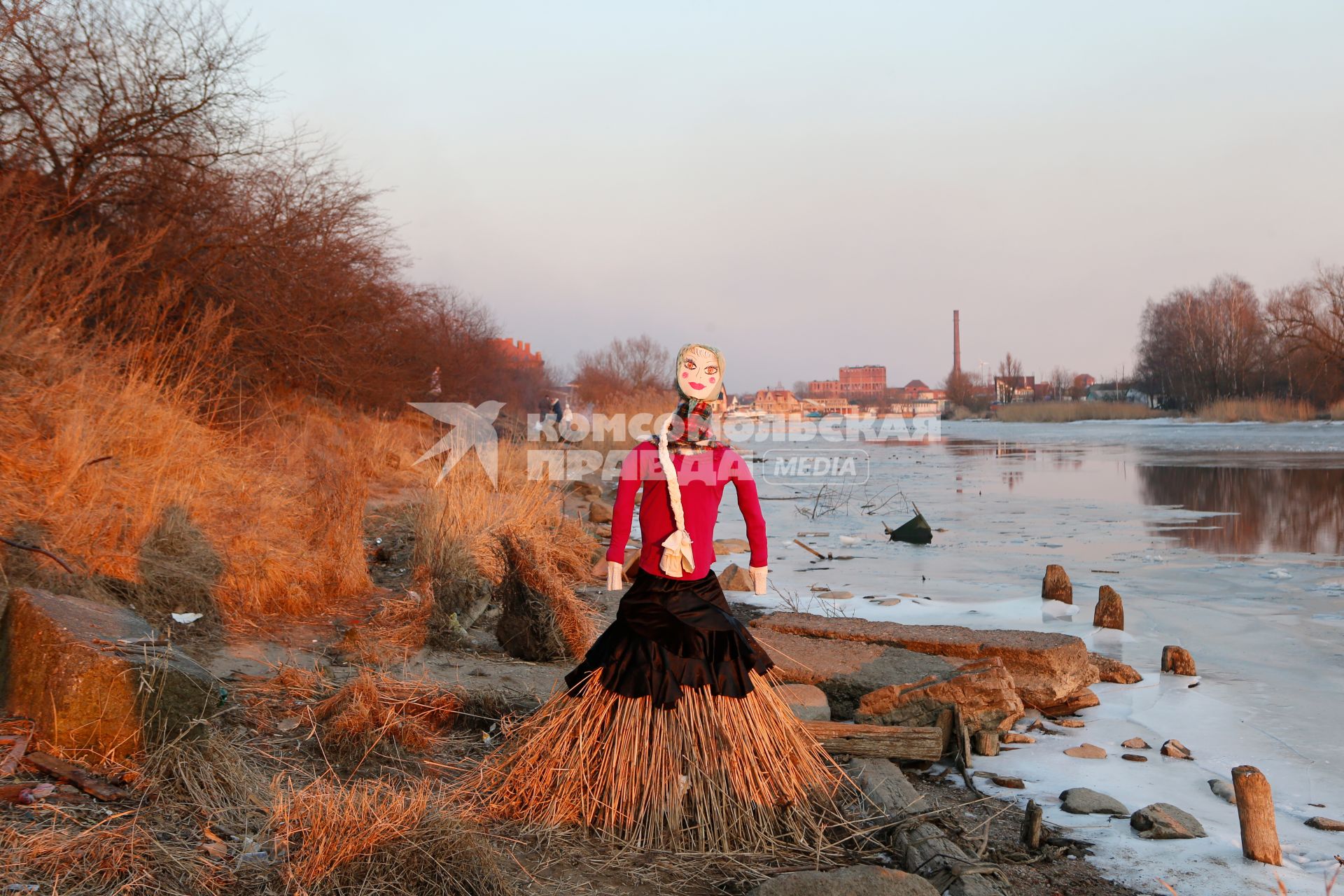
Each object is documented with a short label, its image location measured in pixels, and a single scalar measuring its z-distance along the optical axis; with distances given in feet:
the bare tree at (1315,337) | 147.33
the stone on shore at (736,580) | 28.89
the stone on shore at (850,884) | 9.66
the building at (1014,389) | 264.19
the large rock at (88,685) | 11.76
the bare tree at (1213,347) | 169.78
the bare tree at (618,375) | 155.22
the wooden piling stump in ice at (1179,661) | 19.44
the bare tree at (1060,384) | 256.73
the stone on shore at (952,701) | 15.97
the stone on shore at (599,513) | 47.02
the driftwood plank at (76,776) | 10.96
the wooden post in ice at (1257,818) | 11.19
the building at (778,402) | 222.89
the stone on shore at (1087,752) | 15.17
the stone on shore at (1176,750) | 15.24
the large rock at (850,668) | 16.94
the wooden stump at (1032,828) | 11.95
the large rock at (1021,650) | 17.37
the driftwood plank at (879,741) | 14.20
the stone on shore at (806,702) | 15.31
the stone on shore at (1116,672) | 19.03
